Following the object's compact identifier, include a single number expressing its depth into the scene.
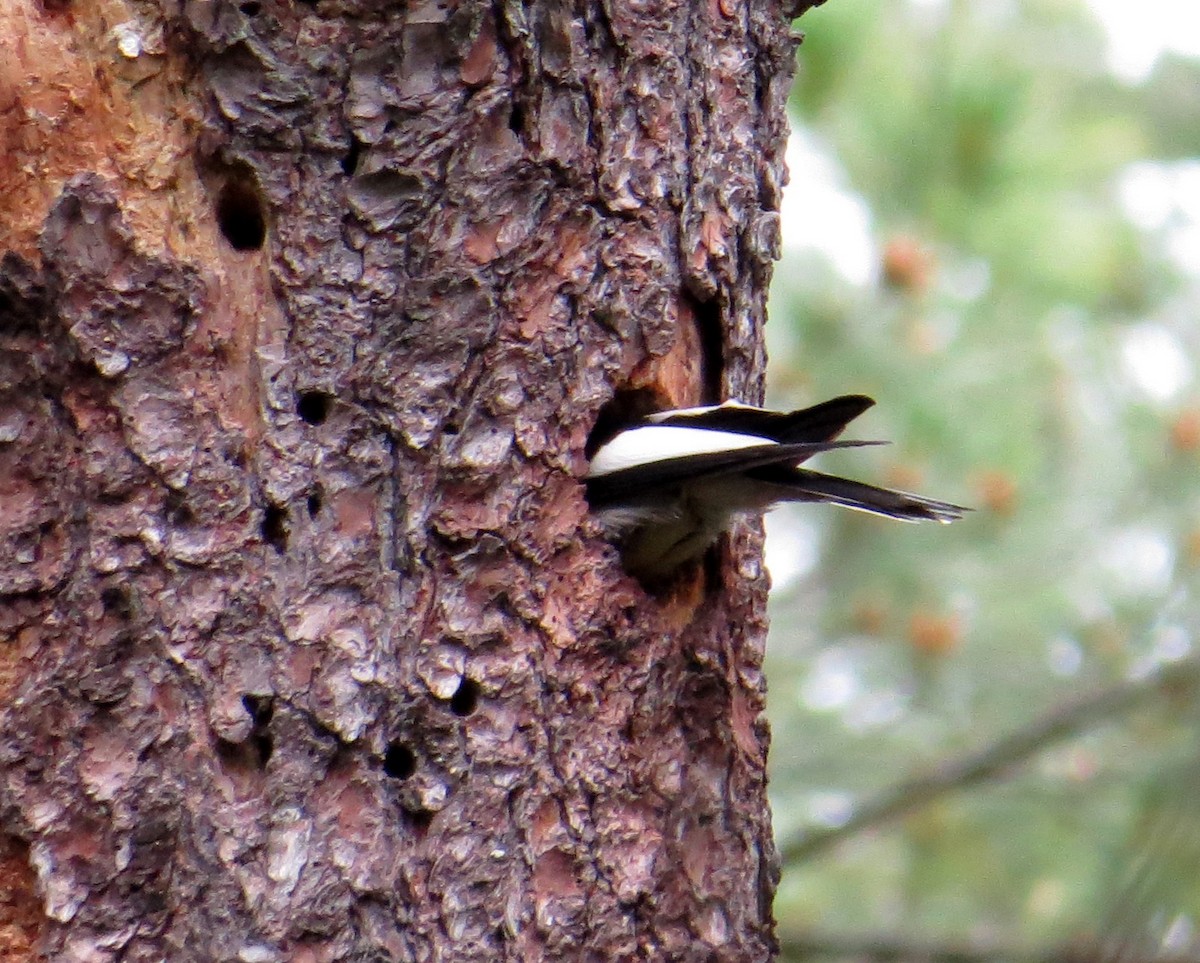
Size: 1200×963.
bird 6.47
